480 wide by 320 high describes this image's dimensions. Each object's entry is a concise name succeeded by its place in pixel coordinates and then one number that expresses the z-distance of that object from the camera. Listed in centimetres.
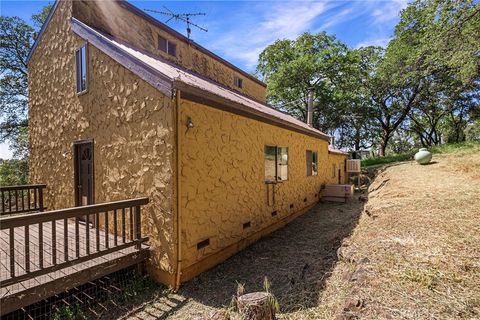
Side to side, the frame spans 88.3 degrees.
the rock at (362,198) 1251
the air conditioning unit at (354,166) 1798
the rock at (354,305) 275
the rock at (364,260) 384
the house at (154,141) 456
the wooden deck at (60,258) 331
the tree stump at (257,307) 292
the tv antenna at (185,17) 940
